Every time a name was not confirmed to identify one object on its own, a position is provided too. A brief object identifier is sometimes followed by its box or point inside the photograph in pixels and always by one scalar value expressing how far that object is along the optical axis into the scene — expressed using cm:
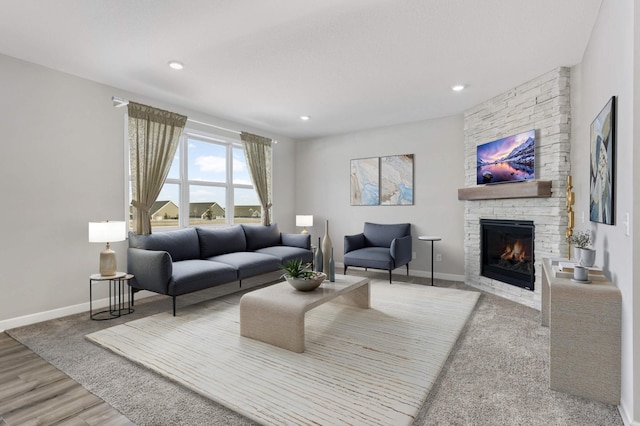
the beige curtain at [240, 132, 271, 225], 571
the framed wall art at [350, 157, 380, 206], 597
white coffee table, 259
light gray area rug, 189
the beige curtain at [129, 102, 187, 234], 409
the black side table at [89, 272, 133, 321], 345
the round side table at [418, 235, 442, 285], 484
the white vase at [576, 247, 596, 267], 229
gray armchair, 484
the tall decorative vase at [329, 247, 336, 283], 341
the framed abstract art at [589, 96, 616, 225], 205
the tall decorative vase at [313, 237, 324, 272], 341
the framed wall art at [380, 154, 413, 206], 564
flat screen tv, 385
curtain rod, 378
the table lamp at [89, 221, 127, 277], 335
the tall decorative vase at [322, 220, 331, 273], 347
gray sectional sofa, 347
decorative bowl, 294
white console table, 191
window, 472
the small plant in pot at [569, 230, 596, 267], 229
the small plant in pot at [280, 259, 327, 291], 294
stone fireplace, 353
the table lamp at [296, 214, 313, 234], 624
